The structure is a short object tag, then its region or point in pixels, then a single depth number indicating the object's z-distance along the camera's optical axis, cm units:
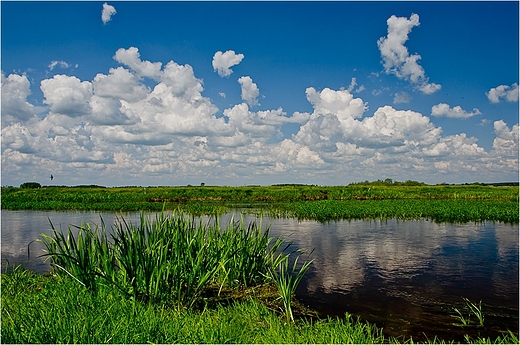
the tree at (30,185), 6652
